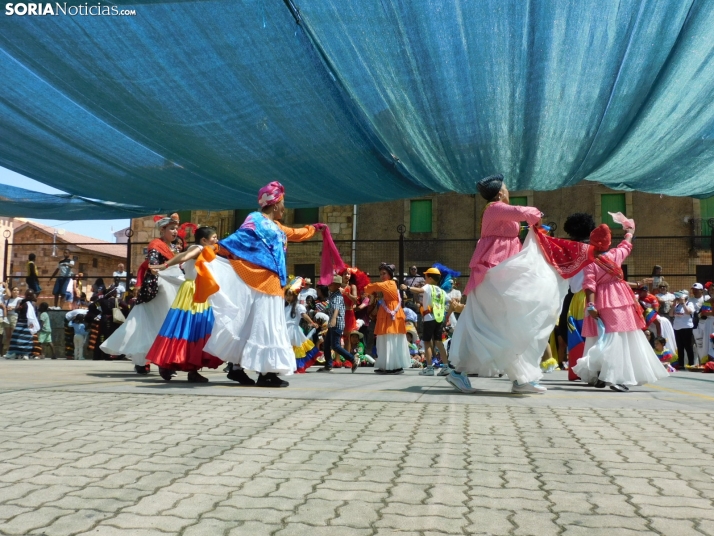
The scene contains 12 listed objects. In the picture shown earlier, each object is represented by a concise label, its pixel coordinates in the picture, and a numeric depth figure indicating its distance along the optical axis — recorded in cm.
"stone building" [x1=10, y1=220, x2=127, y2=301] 2350
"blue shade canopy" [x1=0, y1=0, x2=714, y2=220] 634
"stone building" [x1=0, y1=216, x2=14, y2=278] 4384
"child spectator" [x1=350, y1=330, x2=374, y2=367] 1359
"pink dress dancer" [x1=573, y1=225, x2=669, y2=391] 710
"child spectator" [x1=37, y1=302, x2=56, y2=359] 1684
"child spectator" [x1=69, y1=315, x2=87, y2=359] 1636
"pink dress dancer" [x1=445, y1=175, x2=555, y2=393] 621
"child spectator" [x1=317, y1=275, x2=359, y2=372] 1181
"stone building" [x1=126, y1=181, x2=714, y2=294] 2800
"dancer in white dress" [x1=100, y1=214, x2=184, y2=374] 831
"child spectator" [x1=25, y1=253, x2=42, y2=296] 1868
